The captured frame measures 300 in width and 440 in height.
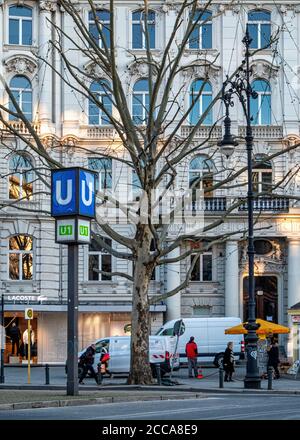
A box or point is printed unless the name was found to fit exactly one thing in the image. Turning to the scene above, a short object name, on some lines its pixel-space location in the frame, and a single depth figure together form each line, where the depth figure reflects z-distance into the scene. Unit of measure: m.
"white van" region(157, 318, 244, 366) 49.28
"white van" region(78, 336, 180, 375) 42.44
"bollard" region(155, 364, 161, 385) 35.81
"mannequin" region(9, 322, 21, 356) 56.22
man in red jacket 44.19
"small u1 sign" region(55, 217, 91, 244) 25.42
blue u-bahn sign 25.28
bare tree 34.34
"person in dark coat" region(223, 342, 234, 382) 41.22
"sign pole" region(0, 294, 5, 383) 51.62
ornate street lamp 35.91
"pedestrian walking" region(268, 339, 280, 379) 42.00
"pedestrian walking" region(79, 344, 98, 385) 39.44
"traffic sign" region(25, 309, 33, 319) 40.72
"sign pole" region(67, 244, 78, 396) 25.38
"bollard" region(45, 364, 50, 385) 37.55
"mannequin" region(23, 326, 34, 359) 55.97
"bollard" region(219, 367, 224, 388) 35.72
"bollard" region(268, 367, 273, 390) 35.53
